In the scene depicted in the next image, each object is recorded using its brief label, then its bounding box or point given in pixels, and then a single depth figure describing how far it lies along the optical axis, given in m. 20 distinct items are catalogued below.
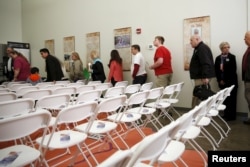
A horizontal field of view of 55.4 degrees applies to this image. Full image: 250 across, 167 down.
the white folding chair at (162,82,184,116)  4.27
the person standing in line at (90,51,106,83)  6.50
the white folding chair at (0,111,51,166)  1.54
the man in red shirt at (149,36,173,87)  5.36
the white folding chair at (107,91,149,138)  2.88
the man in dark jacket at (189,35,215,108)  4.17
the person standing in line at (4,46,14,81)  7.53
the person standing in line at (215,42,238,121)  4.87
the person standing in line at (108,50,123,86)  6.23
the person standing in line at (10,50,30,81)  6.12
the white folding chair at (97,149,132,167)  0.89
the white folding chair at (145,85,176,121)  3.81
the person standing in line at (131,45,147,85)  5.58
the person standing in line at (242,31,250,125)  4.25
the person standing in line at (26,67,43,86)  5.61
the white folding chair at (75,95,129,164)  2.35
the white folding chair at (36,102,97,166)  1.91
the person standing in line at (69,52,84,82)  6.84
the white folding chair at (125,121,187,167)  1.08
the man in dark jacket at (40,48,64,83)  6.14
